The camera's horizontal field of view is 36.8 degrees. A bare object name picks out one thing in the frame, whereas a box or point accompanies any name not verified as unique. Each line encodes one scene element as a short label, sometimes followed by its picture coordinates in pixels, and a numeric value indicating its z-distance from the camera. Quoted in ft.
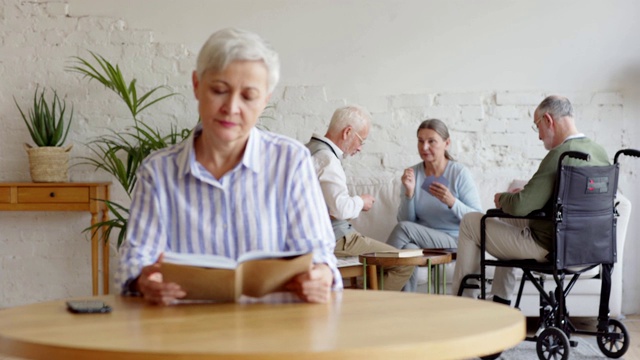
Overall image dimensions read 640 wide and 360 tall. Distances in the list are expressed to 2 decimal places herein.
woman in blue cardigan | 17.66
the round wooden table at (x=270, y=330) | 4.43
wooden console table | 19.27
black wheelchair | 14.33
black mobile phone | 5.64
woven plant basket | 19.40
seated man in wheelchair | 14.66
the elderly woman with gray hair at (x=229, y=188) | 6.39
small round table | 14.48
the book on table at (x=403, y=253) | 14.62
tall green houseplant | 18.75
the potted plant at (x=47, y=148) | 19.42
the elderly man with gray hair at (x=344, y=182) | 15.49
